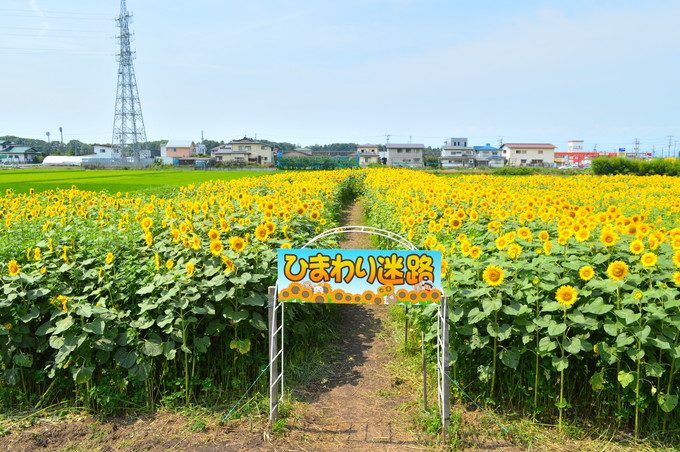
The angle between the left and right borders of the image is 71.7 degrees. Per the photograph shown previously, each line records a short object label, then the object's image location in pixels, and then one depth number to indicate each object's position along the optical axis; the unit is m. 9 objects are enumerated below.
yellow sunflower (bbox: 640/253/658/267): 2.91
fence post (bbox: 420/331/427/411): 3.28
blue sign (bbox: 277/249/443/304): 2.94
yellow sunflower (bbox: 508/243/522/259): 3.30
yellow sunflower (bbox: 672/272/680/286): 2.80
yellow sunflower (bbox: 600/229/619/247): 3.23
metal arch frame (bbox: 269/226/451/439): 2.92
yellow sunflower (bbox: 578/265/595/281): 2.95
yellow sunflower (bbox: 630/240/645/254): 3.08
